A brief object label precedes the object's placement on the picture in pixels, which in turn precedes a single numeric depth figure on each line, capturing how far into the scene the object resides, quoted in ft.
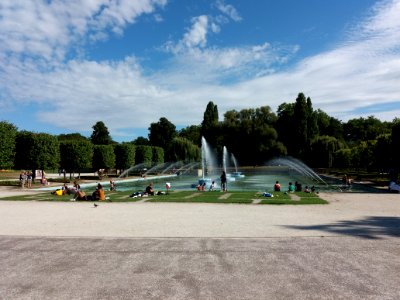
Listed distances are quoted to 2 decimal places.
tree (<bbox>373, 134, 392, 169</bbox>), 160.00
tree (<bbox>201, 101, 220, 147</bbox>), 334.44
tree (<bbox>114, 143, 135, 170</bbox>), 232.12
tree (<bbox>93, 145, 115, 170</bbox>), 209.97
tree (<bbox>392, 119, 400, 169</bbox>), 138.51
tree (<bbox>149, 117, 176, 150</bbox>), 413.39
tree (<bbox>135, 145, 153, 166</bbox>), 254.06
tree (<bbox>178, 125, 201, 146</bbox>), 393.62
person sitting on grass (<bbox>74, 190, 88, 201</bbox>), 83.76
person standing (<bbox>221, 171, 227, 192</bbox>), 103.67
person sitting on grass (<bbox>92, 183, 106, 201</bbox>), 83.10
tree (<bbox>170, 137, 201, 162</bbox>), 290.56
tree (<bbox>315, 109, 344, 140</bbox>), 414.21
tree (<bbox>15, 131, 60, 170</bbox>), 154.92
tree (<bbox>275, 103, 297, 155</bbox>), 332.60
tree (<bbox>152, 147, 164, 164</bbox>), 275.73
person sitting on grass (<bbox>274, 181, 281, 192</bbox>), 102.94
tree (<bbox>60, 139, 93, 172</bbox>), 185.78
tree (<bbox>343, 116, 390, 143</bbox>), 430.20
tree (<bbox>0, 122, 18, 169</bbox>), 139.33
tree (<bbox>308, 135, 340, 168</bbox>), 293.02
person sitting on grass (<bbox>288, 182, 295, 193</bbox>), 99.50
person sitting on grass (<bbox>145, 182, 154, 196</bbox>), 92.97
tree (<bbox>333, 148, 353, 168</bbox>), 262.67
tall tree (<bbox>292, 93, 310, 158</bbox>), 319.27
